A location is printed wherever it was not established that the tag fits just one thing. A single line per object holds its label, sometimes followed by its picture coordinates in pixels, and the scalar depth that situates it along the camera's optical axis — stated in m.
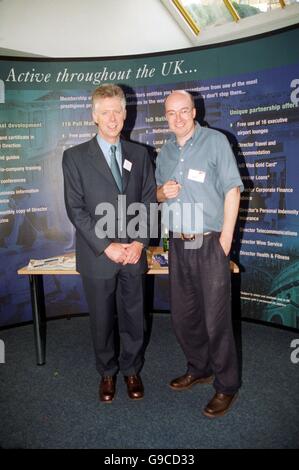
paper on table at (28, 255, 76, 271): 2.69
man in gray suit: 2.01
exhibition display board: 3.13
